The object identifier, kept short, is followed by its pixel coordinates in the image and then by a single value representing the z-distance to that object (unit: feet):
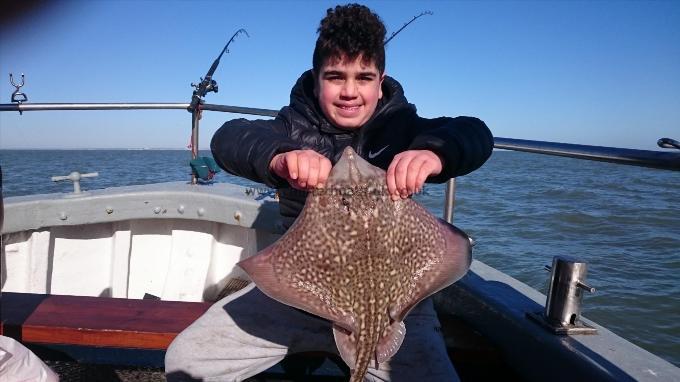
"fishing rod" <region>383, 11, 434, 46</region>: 8.79
